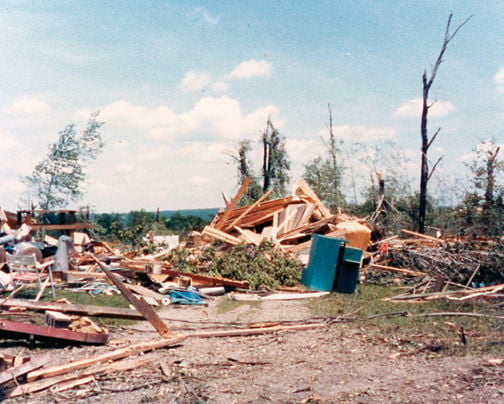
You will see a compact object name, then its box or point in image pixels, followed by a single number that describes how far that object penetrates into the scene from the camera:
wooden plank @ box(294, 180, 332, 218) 16.22
